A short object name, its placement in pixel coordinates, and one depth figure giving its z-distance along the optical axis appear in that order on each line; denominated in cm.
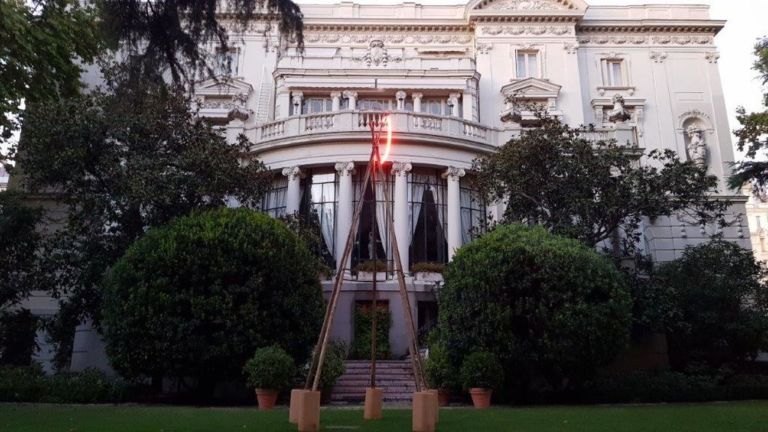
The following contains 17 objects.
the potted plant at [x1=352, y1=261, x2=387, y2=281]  2245
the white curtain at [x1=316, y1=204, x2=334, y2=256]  2394
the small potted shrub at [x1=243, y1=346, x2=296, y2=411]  1452
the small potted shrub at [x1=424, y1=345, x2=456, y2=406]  1573
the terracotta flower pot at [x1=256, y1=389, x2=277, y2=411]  1464
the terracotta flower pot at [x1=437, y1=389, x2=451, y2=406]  1568
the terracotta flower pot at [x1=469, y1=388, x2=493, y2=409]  1488
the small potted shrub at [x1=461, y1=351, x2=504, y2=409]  1490
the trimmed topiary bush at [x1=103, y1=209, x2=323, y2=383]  1538
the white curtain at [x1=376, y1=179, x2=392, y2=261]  2389
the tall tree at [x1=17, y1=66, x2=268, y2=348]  1883
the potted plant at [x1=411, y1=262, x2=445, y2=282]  2272
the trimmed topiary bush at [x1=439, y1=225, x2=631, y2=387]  1534
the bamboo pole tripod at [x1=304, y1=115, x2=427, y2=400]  889
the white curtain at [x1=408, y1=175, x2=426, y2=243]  2391
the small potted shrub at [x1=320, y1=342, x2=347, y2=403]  1596
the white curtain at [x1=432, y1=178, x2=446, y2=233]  2433
